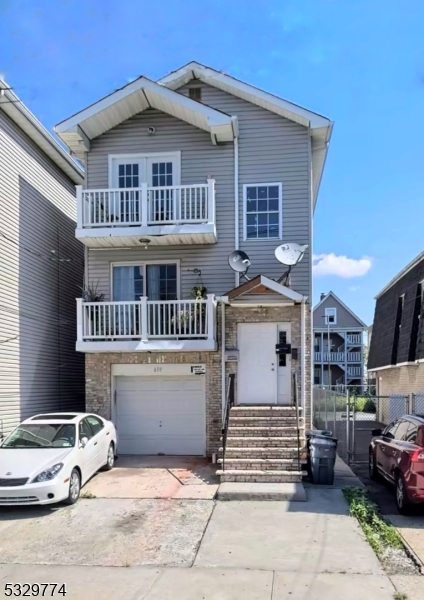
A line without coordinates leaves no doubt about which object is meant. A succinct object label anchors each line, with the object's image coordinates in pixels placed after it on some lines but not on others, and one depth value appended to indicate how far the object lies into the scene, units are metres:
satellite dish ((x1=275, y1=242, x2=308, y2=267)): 12.45
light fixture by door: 13.13
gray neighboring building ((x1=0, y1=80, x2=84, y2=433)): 12.59
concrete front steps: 10.11
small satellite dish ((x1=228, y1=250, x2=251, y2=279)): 12.64
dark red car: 7.83
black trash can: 10.11
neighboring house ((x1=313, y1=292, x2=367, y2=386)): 44.34
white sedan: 8.31
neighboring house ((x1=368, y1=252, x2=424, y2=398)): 16.94
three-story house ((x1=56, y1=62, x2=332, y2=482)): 12.87
